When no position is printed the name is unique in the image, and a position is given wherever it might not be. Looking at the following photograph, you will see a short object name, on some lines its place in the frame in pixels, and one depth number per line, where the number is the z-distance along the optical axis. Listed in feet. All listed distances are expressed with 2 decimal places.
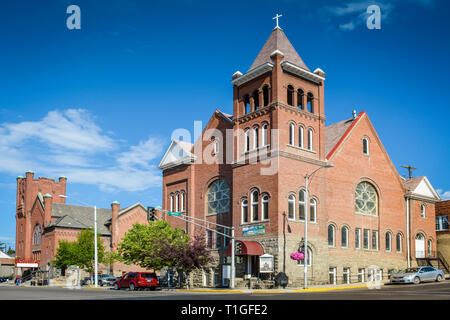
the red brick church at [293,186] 133.80
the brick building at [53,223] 257.55
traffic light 117.50
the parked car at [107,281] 196.65
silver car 121.90
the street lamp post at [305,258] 117.30
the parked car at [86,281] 211.20
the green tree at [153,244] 143.84
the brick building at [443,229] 176.55
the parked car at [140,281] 136.67
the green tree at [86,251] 215.51
